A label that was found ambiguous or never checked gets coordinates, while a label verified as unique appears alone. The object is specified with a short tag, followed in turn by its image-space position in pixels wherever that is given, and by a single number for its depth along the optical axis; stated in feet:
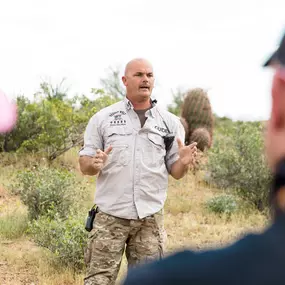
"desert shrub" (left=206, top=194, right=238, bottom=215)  32.02
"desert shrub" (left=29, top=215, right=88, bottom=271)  21.30
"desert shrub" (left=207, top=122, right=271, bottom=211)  34.77
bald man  13.71
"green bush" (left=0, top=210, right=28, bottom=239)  26.03
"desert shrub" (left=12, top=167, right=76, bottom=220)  28.14
